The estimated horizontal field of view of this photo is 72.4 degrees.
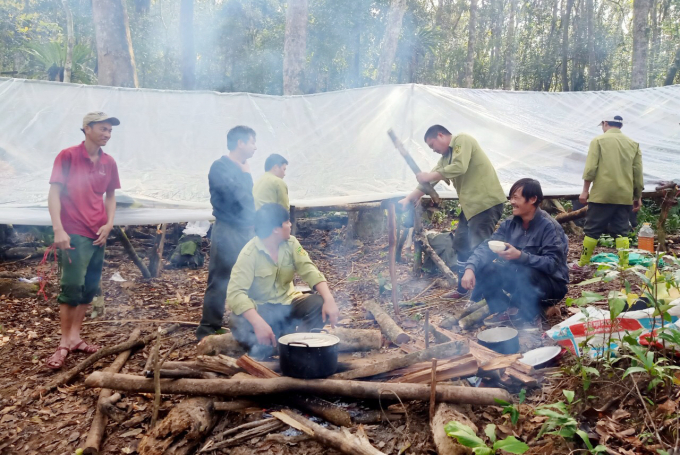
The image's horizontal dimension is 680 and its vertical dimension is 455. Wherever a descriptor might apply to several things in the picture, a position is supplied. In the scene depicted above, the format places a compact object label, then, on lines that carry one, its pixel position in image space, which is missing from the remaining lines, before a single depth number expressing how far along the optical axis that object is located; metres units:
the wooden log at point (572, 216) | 6.18
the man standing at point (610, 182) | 4.91
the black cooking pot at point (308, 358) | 2.64
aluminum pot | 3.18
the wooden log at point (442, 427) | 2.20
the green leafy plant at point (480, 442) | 1.71
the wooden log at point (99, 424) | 2.54
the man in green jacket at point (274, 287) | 3.27
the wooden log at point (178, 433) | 2.38
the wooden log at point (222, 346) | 3.50
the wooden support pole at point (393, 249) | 4.39
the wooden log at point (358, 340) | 3.46
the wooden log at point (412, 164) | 4.16
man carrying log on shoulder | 4.43
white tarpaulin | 4.68
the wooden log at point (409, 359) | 2.81
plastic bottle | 5.22
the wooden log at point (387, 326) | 3.49
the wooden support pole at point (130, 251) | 5.36
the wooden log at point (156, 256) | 6.26
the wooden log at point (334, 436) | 2.25
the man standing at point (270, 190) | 4.43
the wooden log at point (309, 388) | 2.51
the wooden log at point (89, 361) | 3.29
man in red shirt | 3.57
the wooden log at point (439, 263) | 5.24
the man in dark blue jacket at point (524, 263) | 3.70
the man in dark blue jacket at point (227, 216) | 3.97
